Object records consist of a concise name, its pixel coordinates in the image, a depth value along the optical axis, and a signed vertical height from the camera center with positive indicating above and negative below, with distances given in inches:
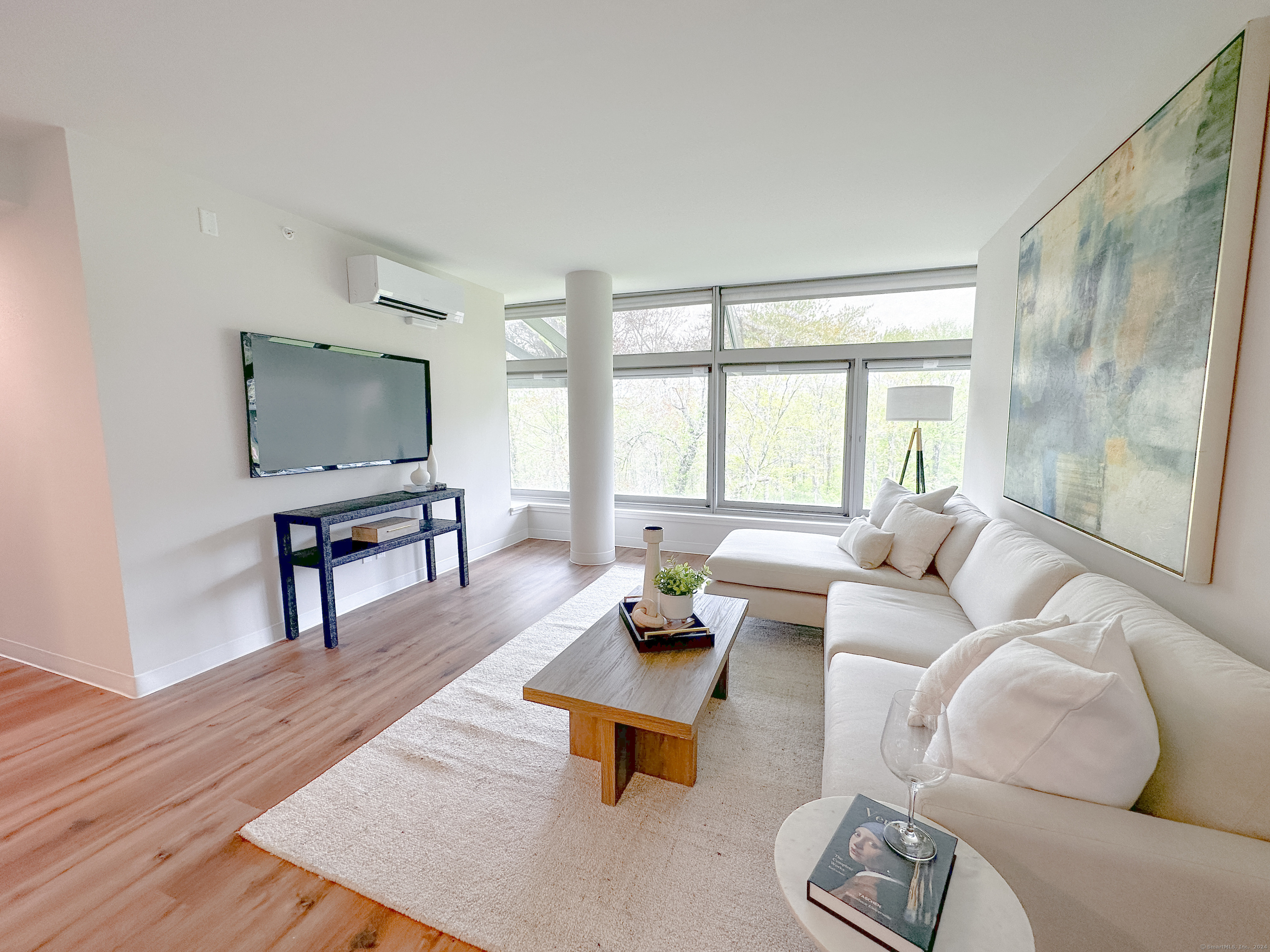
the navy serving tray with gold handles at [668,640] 81.7 -34.7
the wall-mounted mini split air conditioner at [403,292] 132.5 +36.1
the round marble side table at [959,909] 31.4 -31.4
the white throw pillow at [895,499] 121.9 -19.2
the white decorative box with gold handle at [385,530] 130.4 -27.4
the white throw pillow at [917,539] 110.2 -25.5
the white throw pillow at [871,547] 115.6 -28.4
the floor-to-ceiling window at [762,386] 171.2 +13.5
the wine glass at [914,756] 36.3 -23.9
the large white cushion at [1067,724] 40.1 -24.8
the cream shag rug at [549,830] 53.7 -51.4
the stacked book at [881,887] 31.7 -30.7
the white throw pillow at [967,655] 54.5 -25.1
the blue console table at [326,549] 116.8 -30.5
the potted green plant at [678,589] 84.7 -27.3
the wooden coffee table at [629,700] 65.8 -36.3
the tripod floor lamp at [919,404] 143.6 +4.8
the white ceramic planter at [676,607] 85.4 -30.5
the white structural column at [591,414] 172.4 +2.8
